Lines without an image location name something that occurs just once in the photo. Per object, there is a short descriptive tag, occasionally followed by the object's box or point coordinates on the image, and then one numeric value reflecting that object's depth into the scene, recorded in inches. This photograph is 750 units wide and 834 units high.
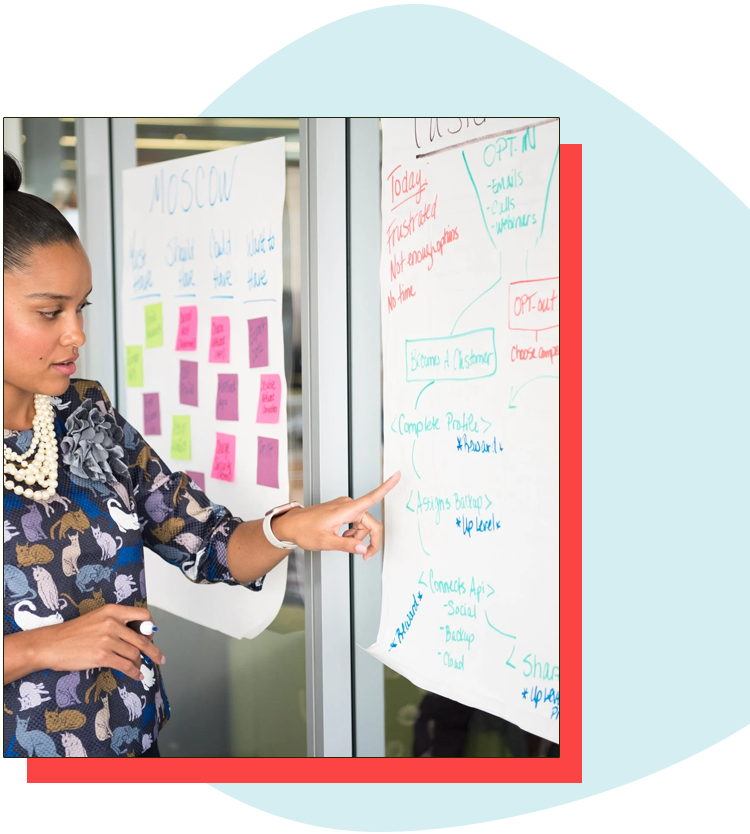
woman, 50.6
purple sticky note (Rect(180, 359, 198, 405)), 68.2
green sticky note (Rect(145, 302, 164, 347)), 70.4
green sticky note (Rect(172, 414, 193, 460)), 69.4
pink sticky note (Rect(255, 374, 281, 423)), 62.1
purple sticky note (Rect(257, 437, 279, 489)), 62.6
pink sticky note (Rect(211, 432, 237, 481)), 65.9
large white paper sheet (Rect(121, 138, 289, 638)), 62.0
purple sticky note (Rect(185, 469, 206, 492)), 67.9
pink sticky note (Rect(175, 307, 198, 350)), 67.4
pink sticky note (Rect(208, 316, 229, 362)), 65.2
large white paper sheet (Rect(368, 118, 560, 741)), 52.0
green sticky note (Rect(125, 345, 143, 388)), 73.0
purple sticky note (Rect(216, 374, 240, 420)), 65.2
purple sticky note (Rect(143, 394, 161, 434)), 71.9
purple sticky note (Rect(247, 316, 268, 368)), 62.4
